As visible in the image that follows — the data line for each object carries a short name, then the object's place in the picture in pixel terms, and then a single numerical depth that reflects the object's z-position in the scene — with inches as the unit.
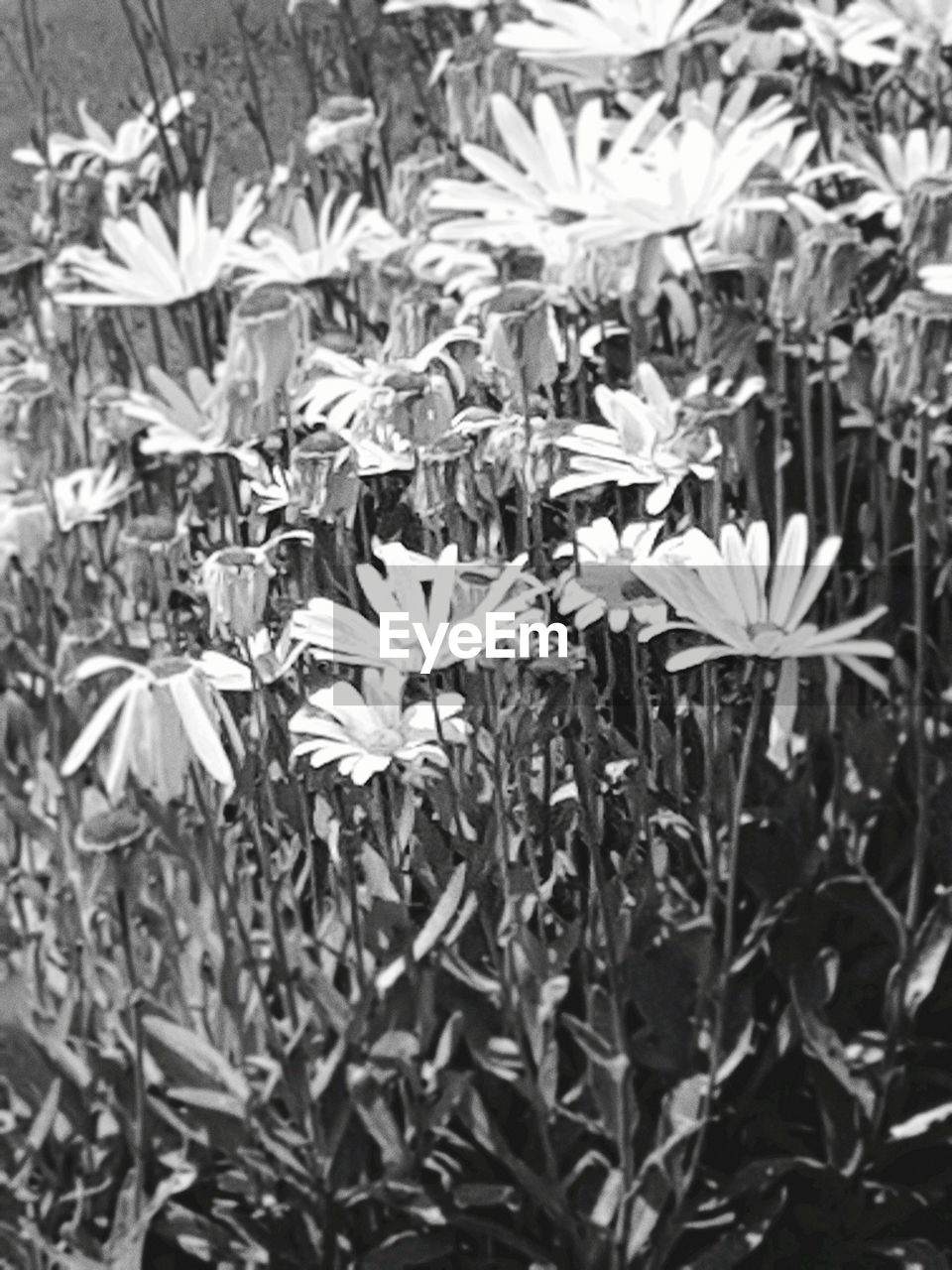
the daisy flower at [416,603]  43.6
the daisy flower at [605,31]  60.8
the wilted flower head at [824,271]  51.4
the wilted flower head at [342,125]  70.3
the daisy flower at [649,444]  46.1
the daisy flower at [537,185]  53.1
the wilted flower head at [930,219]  53.0
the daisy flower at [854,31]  65.8
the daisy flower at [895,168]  62.9
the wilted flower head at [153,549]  53.3
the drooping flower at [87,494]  67.4
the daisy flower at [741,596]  40.5
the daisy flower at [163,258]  60.4
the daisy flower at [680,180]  49.2
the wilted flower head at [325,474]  44.7
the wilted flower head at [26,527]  69.4
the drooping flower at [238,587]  43.5
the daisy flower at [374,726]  46.3
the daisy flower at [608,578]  44.6
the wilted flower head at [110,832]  47.3
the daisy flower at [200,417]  46.2
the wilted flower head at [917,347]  47.2
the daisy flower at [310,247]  62.1
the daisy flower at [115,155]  74.9
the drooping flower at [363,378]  44.8
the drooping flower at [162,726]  43.6
